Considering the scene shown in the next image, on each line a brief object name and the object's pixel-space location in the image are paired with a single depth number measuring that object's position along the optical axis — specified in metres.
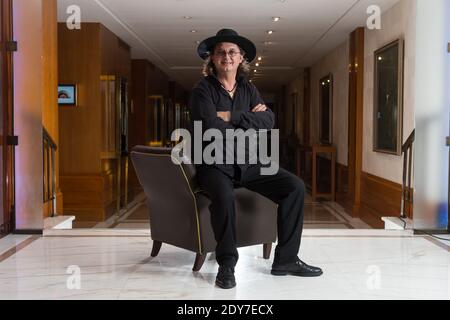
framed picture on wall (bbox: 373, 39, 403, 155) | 6.61
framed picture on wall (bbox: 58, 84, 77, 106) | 8.11
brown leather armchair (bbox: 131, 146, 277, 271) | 3.26
